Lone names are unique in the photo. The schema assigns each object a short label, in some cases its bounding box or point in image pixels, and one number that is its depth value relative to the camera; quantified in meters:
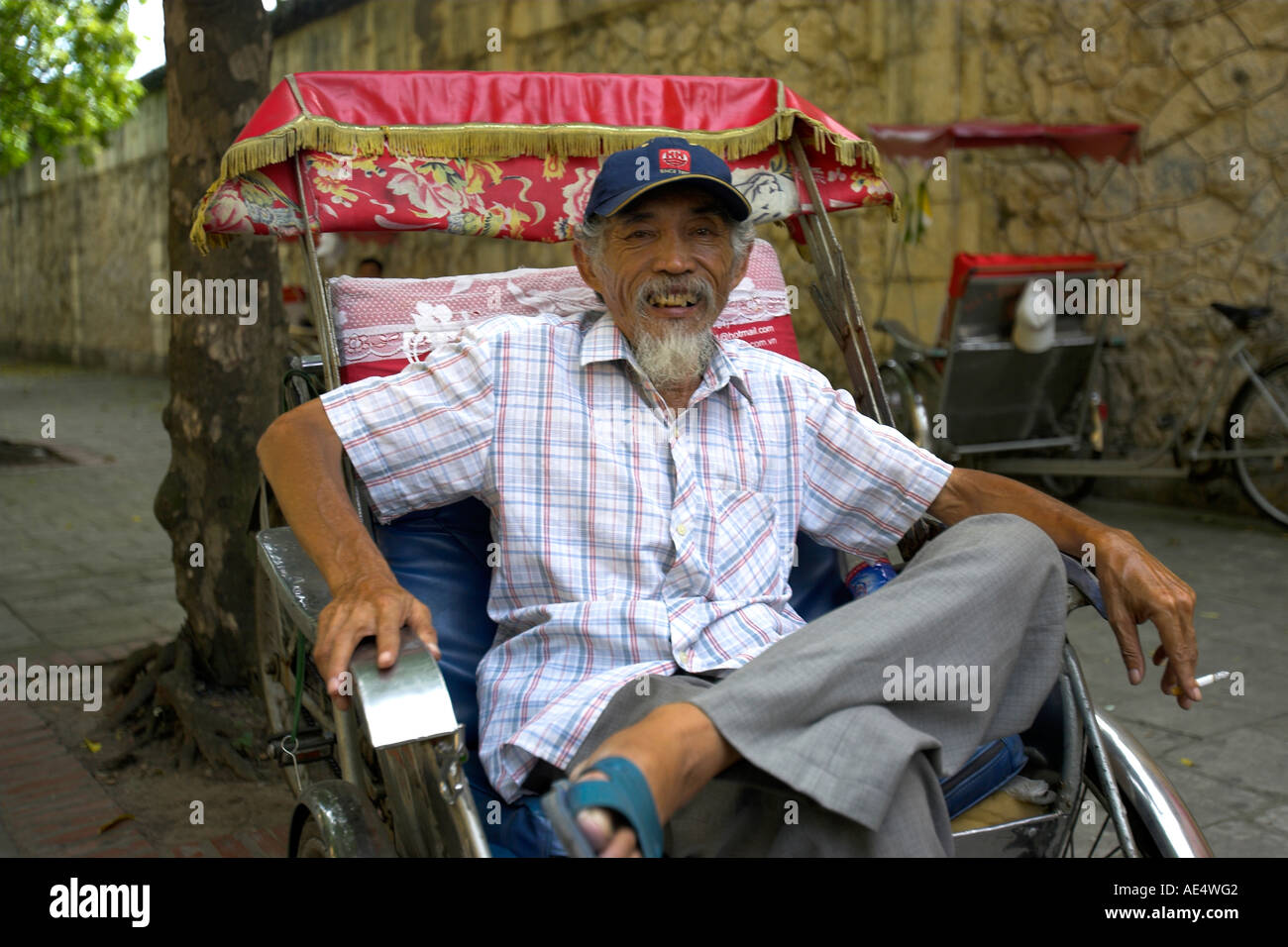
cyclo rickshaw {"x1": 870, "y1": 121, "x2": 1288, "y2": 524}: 5.95
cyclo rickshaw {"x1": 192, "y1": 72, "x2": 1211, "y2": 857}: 2.04
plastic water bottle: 2.53
